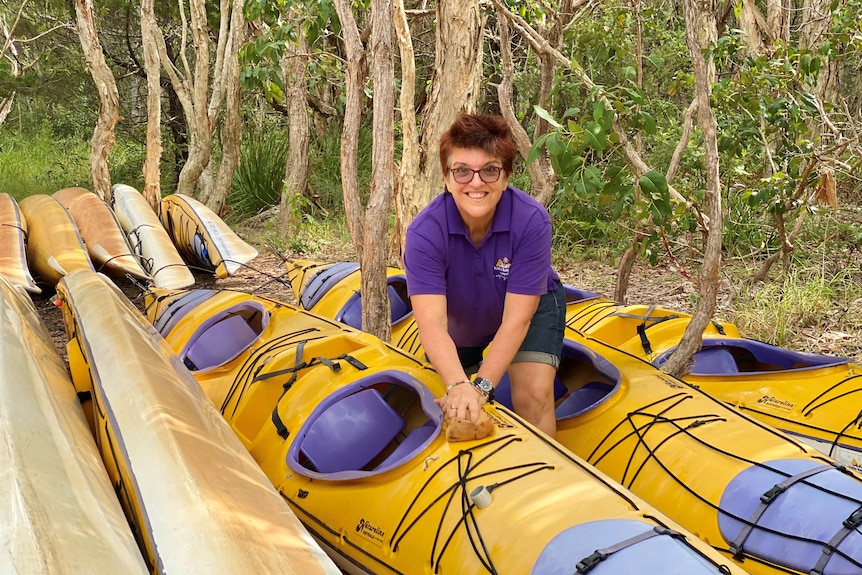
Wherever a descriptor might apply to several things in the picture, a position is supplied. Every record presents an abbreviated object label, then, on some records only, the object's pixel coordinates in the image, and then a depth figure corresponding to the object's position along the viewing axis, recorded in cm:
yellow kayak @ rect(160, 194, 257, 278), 632
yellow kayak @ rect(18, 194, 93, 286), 552
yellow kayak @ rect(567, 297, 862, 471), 293
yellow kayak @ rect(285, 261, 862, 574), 215
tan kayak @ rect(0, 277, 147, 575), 149
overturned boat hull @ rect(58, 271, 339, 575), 170
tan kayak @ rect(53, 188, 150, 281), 576
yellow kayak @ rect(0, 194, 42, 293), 514
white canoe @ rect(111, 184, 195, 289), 589
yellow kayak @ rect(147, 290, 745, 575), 190
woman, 247
